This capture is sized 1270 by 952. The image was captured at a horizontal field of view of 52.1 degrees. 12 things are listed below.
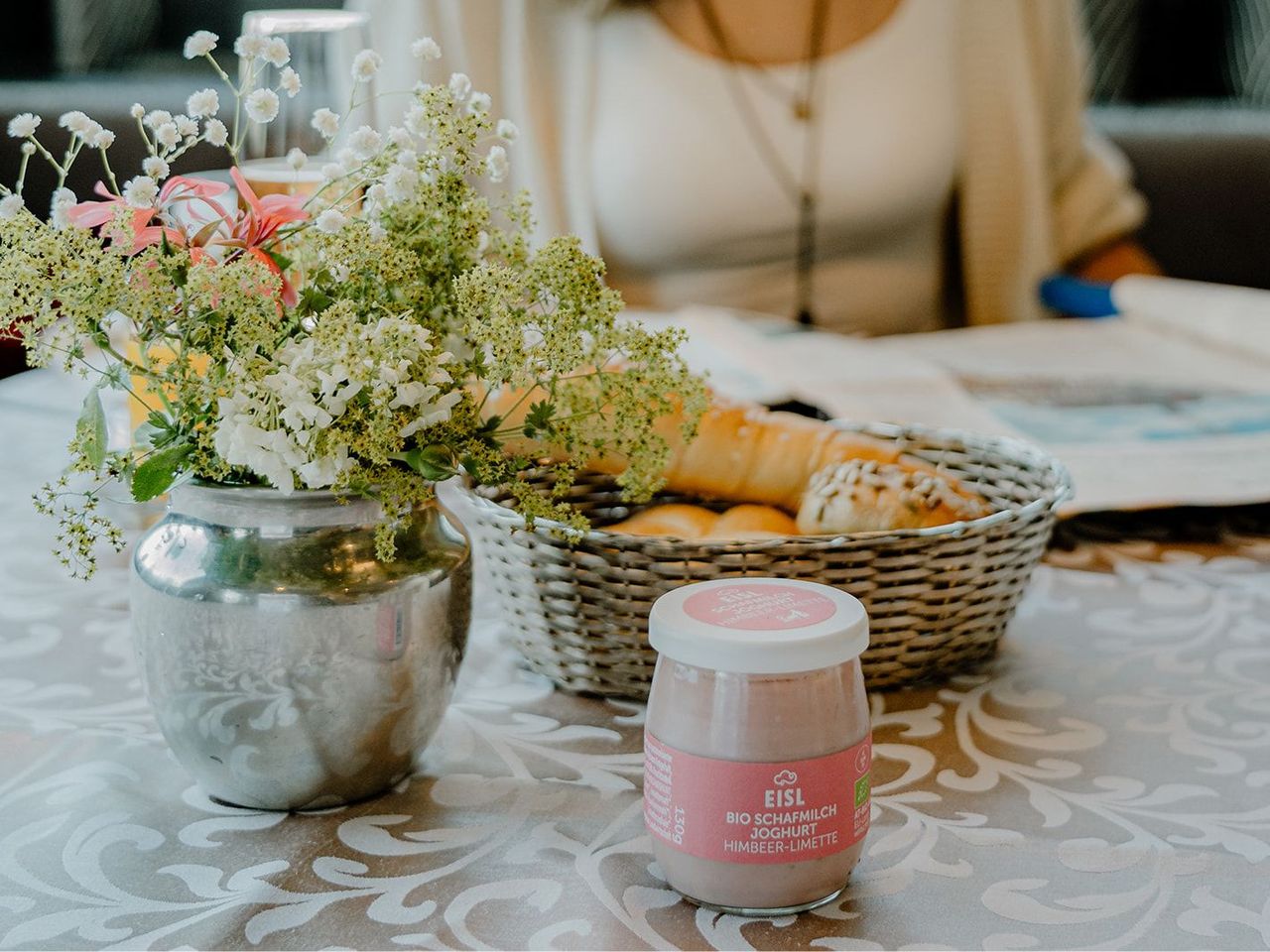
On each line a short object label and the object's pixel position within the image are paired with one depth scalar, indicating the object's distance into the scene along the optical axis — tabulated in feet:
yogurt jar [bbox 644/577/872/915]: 1.32
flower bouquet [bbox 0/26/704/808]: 1.38
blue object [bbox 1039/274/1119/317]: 4.21
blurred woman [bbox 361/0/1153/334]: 4.56
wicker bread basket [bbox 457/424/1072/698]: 1.77
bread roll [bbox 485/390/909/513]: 2.13
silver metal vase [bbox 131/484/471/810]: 1.48
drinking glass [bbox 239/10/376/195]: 2.18
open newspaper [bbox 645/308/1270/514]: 2.67
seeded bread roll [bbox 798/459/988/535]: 1.94
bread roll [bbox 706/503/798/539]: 2.00
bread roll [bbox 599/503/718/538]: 2.02
